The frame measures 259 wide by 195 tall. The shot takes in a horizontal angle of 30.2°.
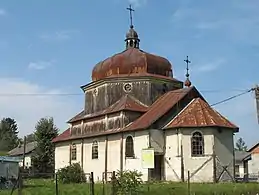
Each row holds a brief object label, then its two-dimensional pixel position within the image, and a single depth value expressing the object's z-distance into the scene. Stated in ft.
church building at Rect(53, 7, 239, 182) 133.39
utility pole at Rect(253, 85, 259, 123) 78.41
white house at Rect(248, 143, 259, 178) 226.79
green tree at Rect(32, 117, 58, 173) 212.43
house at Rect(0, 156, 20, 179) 132.67
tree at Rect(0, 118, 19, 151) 416.36
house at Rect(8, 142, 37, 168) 281.37
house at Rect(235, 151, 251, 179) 203.22
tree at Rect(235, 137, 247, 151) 514.27
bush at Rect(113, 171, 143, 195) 74.43
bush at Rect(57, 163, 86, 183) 153.69
